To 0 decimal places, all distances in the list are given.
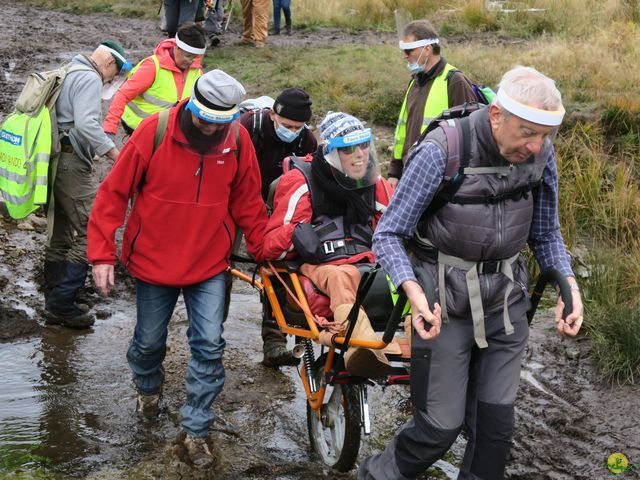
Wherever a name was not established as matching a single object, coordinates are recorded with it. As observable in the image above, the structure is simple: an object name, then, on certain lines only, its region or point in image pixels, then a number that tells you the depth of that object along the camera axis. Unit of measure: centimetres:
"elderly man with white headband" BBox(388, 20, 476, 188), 735
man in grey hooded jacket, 661
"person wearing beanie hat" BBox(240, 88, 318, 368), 632
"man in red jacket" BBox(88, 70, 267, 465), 497
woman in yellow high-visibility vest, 774
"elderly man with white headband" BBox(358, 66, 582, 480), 382
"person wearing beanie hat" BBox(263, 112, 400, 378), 521
